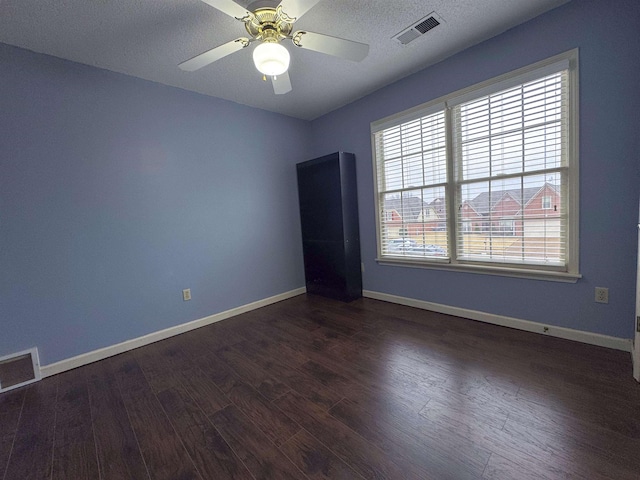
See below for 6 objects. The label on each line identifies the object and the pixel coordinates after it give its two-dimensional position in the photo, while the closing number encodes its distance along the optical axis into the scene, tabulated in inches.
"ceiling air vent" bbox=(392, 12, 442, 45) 77.7
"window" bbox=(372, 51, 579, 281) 80.3
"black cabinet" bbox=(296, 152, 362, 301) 131.5
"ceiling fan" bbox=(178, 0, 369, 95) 55.0
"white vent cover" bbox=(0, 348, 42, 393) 76.9
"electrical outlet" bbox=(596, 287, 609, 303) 75.7
